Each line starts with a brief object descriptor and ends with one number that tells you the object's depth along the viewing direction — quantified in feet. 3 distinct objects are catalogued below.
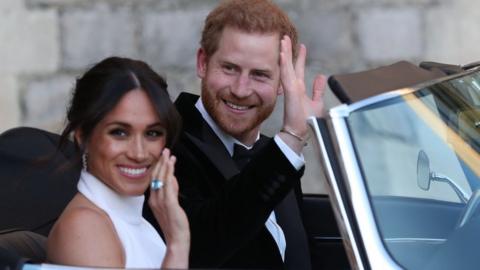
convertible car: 18.62
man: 20.74
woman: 18.89
